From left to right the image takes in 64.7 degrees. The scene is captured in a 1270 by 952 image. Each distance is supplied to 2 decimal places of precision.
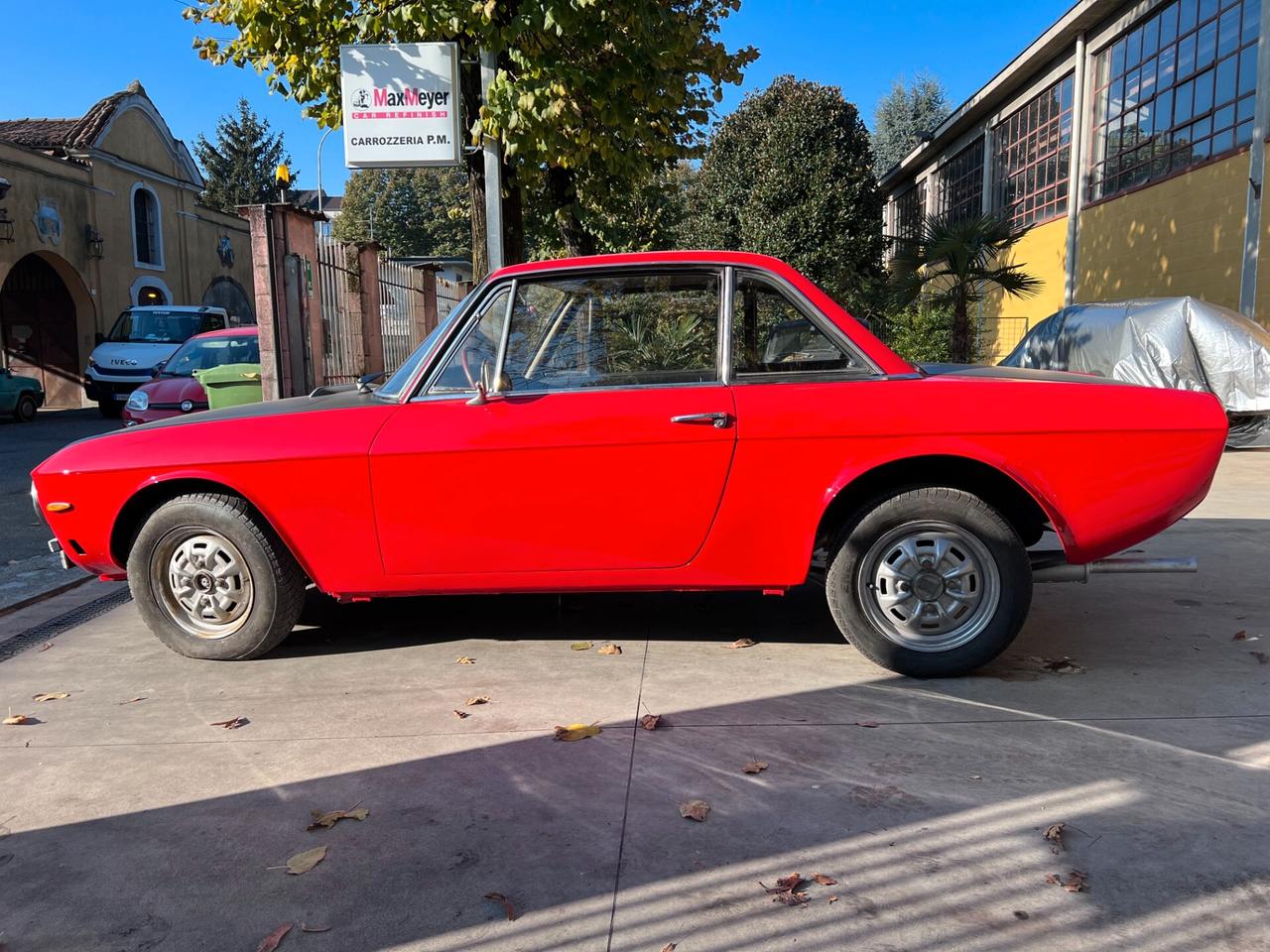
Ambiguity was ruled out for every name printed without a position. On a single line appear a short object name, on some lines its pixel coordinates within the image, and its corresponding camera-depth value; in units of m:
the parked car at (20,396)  18.08
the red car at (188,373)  12.95
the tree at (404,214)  64.44
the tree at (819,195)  22.84
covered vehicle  10.82
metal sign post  7.78
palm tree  14.31
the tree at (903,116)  59.12
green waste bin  10.16
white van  18.27
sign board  8.05
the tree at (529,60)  8.35
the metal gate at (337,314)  10.95
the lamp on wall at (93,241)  25.25
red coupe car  3.82
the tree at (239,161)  61.75
